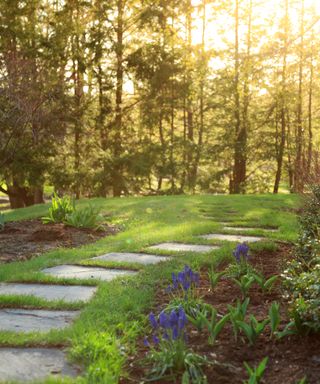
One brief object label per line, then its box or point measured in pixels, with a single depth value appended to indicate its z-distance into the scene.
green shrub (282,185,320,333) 2.75
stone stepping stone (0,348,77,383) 2.40
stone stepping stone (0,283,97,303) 3.78
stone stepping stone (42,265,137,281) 4.46
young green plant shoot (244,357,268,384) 2.09
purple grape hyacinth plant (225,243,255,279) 4.06
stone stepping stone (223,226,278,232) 7.15
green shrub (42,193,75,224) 7.93
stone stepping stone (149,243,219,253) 5.52
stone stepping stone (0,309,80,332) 3.12
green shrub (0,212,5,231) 7.58
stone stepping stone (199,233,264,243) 6.18
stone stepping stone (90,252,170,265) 5.04
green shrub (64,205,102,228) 7.56
